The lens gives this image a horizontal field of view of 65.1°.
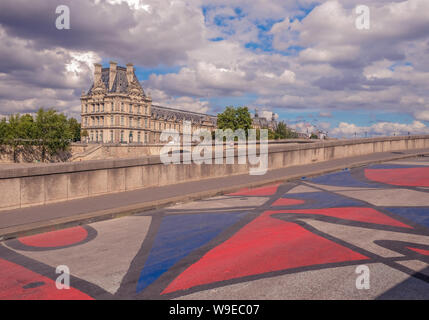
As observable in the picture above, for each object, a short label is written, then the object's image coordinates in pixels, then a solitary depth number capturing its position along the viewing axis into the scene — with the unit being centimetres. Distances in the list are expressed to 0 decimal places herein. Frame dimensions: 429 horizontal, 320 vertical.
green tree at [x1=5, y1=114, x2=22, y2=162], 6775
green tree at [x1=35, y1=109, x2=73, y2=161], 7200
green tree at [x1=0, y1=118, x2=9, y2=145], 7413
